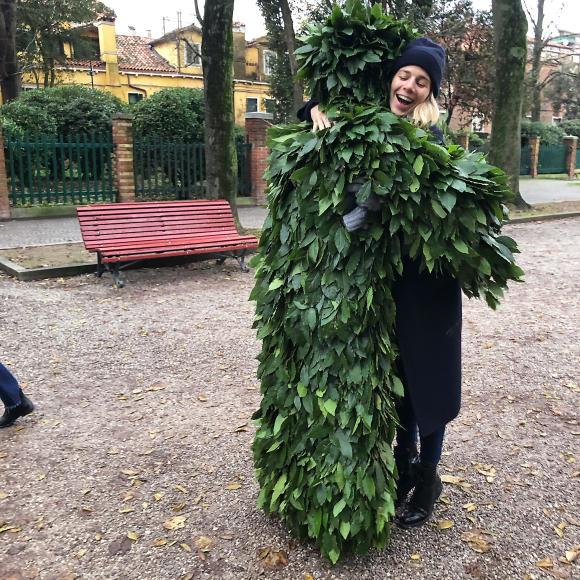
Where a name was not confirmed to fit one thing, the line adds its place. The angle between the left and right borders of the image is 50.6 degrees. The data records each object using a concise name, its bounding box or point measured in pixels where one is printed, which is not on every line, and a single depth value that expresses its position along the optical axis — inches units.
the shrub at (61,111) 568.1
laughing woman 88.3
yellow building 1583.4
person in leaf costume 83.0
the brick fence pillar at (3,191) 476.7
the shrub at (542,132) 1184.2
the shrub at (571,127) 1477.6
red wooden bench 289.7
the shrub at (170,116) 612.7
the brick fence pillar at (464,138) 987.9
